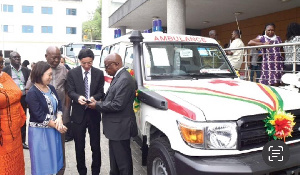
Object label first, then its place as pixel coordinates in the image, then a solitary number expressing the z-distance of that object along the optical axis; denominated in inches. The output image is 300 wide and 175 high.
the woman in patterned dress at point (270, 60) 220.5
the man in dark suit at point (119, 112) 126.1
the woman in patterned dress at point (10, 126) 116.5
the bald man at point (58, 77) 151.6
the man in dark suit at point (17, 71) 215.8
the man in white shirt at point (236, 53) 273.1
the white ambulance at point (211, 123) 95.3
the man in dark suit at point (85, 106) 150.6
